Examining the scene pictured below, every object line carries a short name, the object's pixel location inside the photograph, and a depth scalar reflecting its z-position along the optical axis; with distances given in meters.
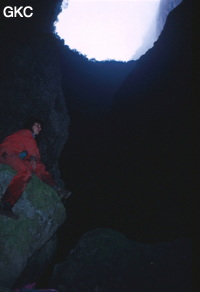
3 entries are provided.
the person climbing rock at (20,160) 5.43
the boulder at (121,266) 7.11
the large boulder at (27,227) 5.29
